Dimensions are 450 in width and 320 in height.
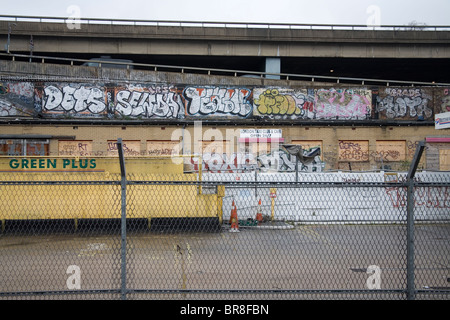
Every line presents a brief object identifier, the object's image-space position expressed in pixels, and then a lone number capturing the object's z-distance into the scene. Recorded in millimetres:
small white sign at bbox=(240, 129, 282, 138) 23578
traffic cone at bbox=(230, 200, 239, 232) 12520
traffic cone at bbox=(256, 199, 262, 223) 13633
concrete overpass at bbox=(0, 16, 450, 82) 30438
